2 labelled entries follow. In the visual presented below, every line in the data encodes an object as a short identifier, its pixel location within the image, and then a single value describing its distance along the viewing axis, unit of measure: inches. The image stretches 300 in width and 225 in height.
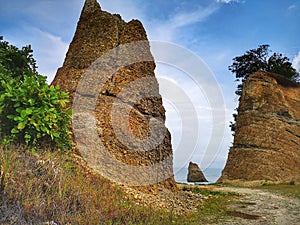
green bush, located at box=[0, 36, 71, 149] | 300.7
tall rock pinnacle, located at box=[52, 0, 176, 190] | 422.9
